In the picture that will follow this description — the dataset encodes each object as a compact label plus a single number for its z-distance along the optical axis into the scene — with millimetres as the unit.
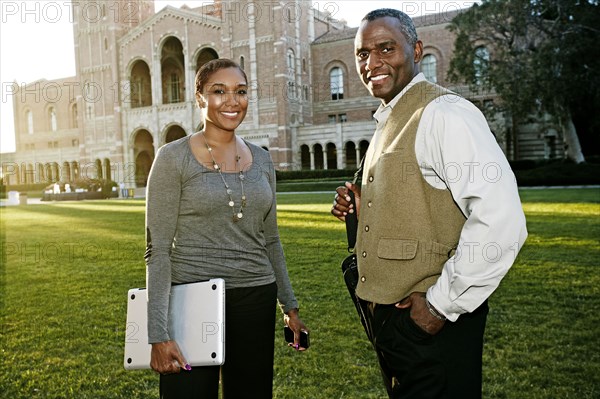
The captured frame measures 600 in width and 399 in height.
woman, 2508
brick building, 41781
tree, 26078
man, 1976
